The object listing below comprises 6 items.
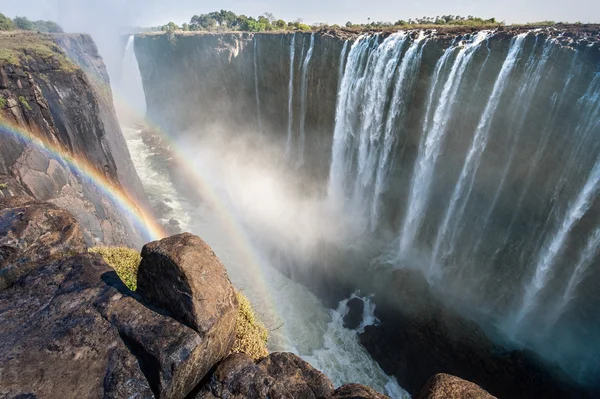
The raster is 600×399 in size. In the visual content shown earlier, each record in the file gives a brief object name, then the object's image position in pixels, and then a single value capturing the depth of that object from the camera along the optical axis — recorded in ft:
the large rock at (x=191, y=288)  19.86
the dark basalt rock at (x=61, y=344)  16.57
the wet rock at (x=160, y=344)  17.57
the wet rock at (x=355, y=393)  18.90
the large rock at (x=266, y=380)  19.08
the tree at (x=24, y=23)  192.01
